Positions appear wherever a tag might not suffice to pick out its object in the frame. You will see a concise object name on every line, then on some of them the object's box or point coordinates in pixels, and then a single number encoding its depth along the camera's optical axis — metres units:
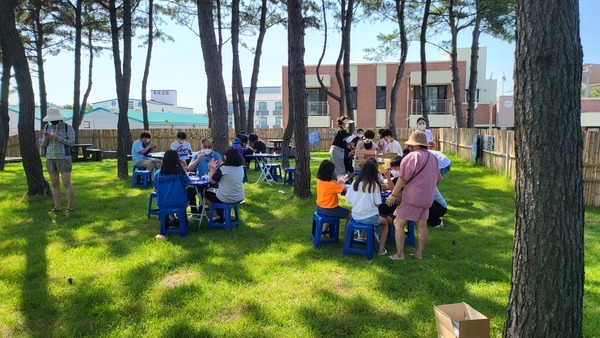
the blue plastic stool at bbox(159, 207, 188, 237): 5.75
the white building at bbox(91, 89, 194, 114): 60.50
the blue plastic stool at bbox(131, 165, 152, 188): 9.94
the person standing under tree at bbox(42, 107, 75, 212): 6.82
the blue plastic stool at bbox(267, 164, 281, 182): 11.13
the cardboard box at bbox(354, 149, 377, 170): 7.20
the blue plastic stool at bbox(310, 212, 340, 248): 5.15
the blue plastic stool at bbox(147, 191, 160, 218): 6.68
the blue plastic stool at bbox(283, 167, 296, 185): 10.29
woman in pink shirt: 4.45
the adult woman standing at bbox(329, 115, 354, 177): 8.66
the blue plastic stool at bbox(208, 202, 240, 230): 6.05
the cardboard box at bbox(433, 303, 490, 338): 2.60
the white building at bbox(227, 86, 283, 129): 77.50
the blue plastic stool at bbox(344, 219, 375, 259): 4.76
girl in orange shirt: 5.07
